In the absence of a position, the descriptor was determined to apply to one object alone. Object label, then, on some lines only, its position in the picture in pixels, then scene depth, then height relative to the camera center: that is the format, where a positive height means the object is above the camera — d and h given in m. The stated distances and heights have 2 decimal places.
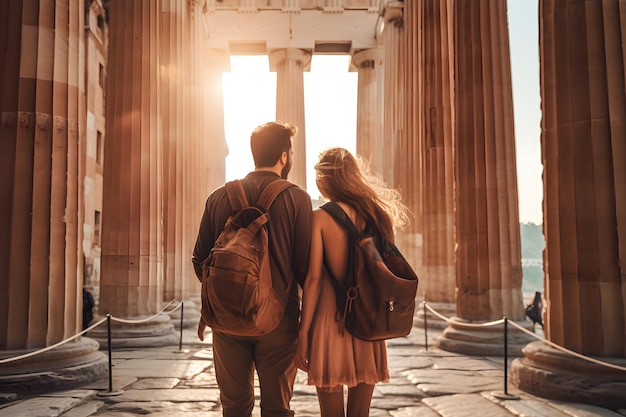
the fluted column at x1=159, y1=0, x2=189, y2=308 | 20.12 +3.89
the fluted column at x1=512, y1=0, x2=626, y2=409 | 7.91 +0.61
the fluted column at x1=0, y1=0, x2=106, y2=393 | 8.77 +0.91
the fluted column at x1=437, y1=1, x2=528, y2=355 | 13.12 +1.58
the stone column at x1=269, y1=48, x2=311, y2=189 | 36.34 +9.73
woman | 4.19 -0.44
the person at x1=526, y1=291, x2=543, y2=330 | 18.86 -1.76
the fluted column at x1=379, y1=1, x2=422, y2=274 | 22.62 +4.40
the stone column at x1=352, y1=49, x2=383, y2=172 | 38.34 +9.74
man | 4.12 -0.47
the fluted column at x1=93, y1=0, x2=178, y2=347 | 14.91 +1.99
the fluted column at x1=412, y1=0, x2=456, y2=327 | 18.11 +2.78
